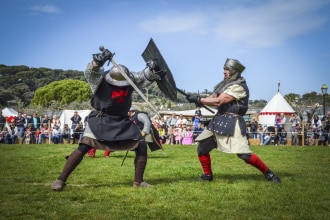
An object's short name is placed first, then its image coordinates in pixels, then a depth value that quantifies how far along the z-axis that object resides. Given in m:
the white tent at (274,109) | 23.23
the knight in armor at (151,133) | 7.99
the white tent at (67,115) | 25.23
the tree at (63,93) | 68.06
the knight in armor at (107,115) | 5.18
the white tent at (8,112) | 32.00
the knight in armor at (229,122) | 5.75
